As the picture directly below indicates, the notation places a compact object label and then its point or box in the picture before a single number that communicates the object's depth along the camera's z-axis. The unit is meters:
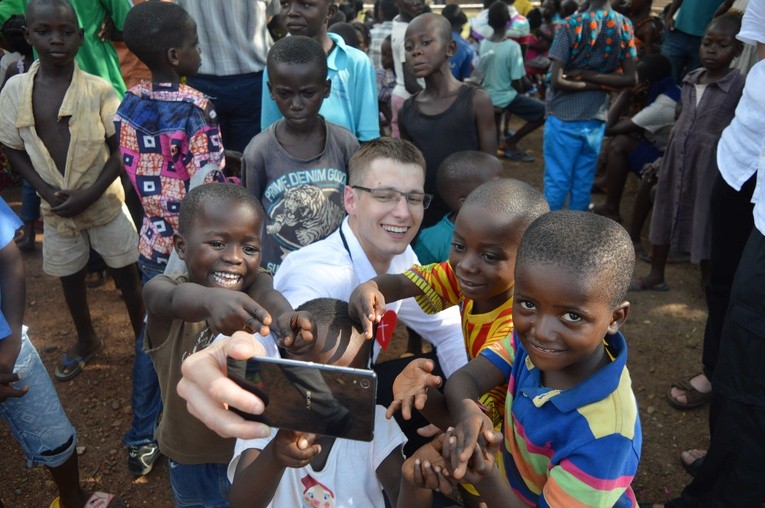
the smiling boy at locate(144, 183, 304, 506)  1.92
